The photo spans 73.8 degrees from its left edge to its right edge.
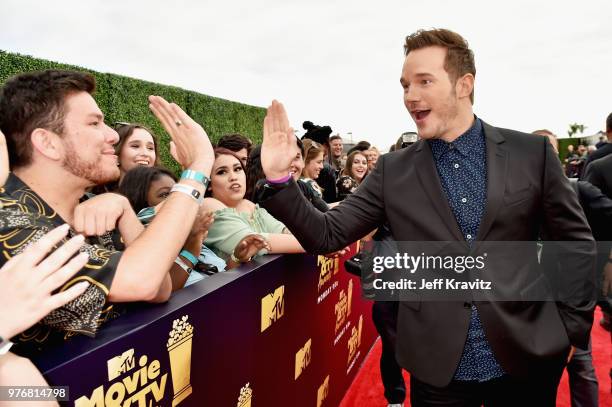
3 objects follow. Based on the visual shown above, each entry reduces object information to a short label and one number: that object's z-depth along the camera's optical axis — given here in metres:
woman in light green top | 2.33
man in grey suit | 1.69
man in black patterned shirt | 1.14
